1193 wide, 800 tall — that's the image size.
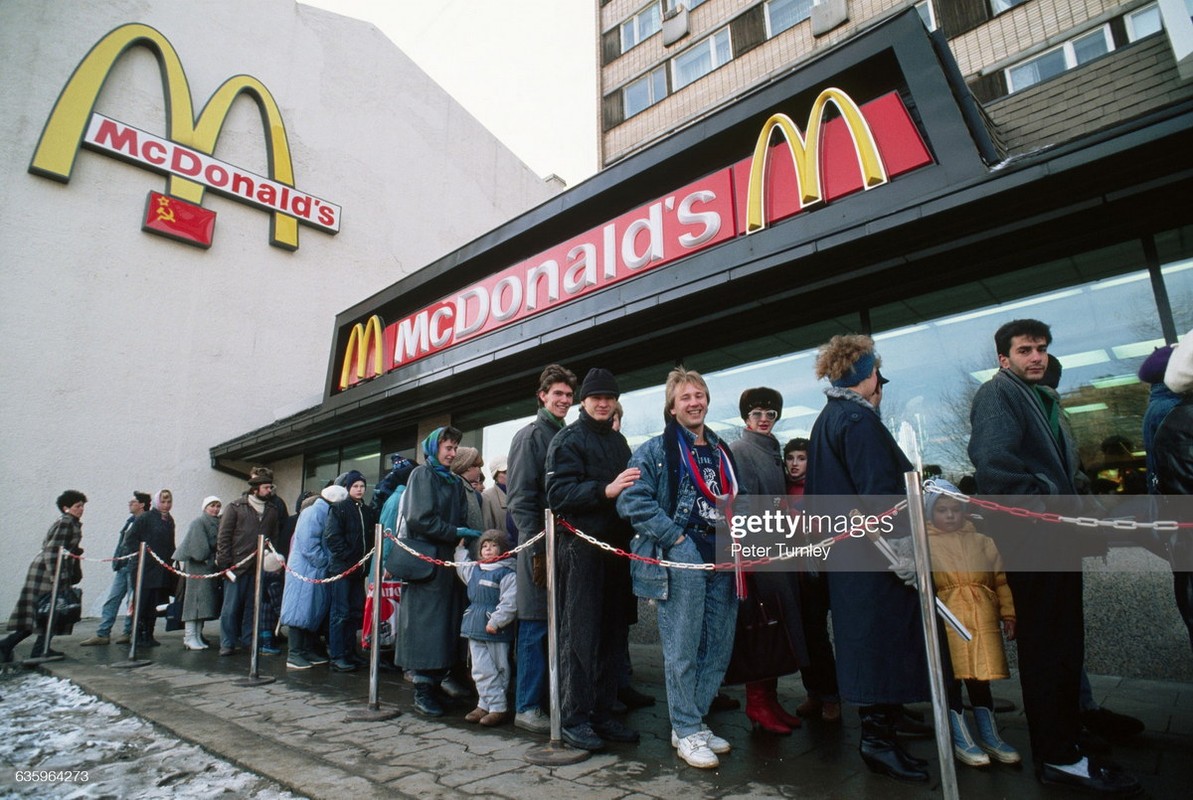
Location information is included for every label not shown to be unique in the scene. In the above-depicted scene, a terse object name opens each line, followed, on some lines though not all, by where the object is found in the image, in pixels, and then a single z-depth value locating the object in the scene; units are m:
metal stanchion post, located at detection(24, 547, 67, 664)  6.85
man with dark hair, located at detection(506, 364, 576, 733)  3.65
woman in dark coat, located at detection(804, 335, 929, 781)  2.60
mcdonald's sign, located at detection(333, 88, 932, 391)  4.79
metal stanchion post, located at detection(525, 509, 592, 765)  2.97
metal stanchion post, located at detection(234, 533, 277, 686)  5.32
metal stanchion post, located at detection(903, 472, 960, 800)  2.22
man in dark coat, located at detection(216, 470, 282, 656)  7.12
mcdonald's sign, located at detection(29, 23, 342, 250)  12.44
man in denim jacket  2.99
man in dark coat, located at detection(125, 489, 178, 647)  7.90
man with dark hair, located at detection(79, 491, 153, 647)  8.39
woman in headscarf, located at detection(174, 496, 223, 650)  7.53
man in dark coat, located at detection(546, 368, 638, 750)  3.22
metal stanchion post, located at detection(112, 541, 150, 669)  6.49
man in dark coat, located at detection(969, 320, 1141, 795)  2.44
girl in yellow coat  2.80
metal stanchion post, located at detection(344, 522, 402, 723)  4.02
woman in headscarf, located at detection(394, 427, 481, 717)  4.14
